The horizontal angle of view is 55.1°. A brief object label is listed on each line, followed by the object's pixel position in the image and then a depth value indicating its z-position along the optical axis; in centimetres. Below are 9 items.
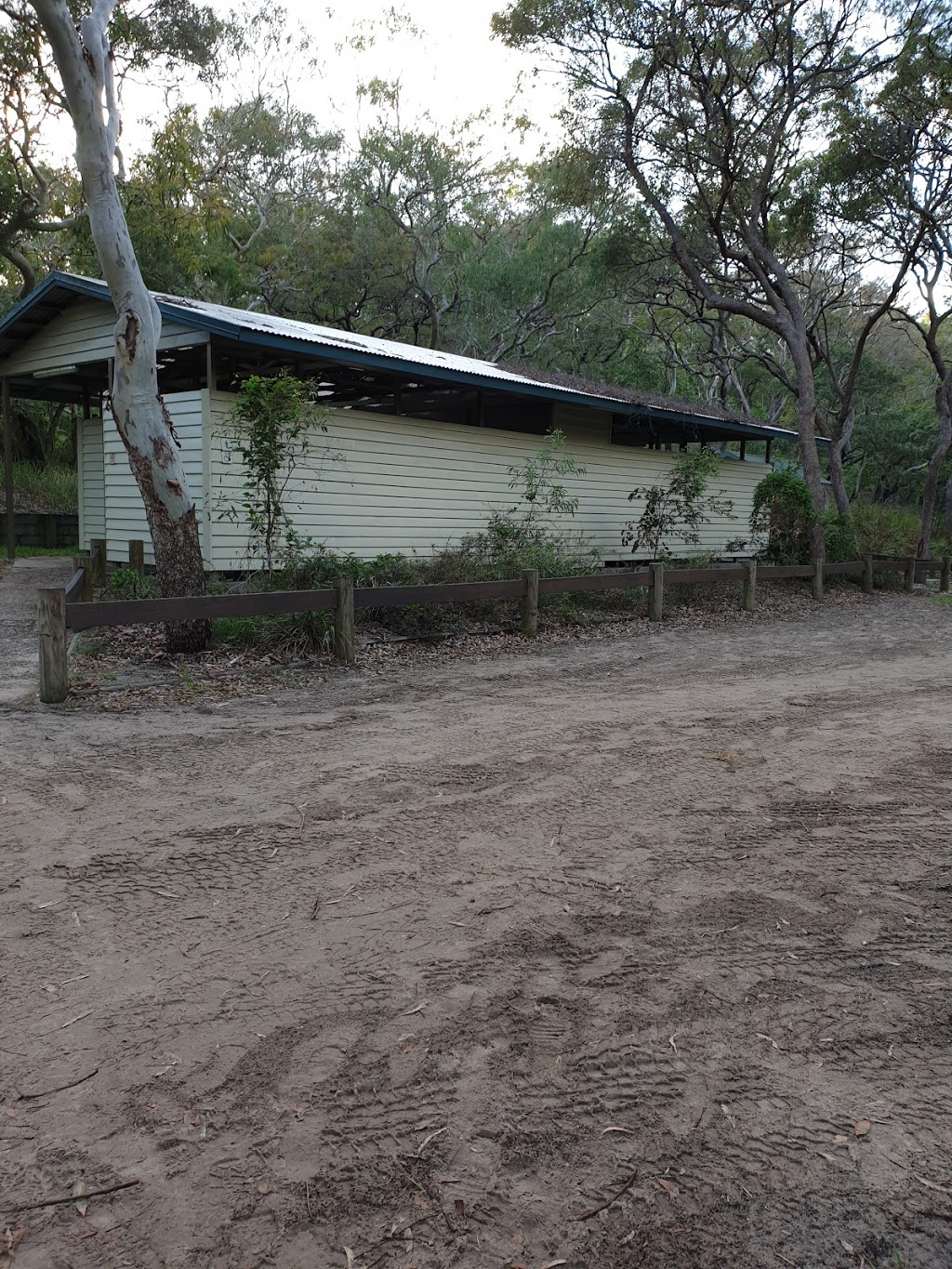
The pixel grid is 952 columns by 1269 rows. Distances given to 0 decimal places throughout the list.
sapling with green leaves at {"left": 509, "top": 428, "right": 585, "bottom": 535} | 1454
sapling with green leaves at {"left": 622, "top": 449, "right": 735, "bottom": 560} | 1592
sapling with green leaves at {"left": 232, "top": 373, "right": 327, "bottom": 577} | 984
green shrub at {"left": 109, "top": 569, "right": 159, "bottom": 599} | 1037
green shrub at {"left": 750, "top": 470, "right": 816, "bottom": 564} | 1853
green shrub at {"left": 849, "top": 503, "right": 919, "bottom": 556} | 2334
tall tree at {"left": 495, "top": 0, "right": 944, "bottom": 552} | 1705
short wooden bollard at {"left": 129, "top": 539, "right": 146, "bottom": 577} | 1255
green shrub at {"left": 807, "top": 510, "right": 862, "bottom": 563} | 1925
